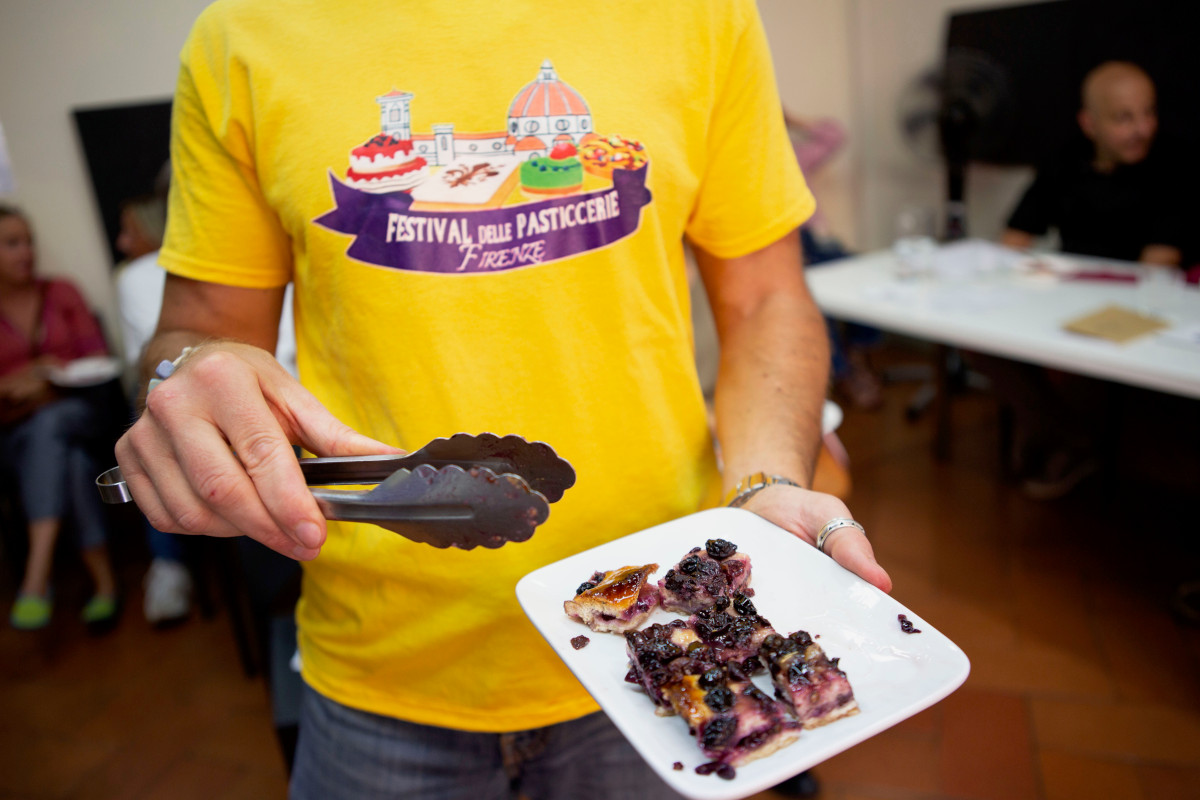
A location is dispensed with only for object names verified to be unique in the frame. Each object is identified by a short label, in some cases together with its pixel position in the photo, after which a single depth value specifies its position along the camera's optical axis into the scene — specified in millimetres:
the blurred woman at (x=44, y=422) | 2473
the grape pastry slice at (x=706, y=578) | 767
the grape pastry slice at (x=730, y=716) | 623
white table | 2148
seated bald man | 3091
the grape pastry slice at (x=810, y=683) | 653
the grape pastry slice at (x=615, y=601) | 744
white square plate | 597
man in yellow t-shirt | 781
